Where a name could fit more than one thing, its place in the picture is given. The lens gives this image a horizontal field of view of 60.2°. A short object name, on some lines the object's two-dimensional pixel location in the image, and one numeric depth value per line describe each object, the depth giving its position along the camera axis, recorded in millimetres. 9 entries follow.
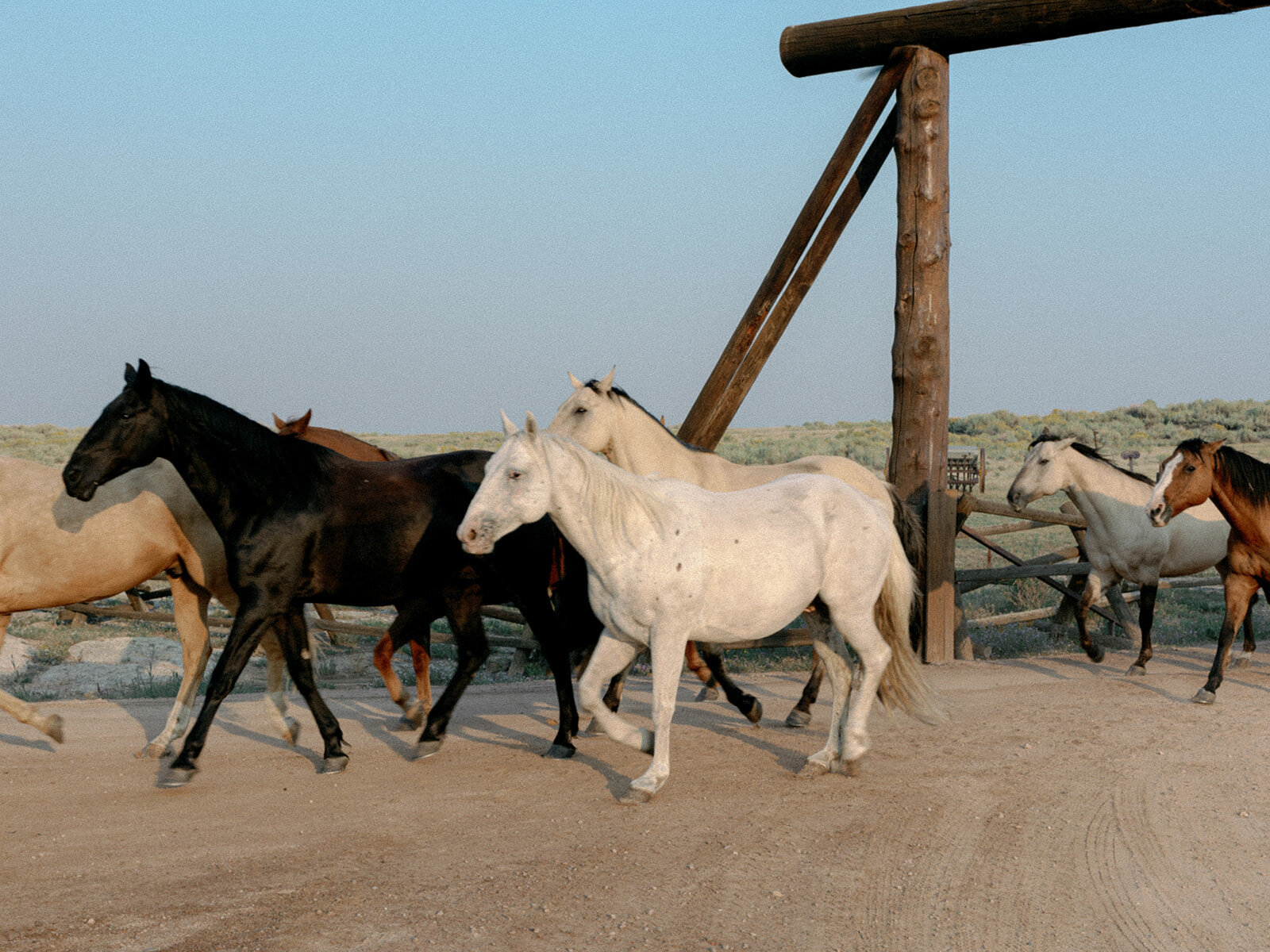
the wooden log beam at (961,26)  8086
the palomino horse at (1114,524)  9430
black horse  5461
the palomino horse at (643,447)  6820
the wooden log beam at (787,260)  8953
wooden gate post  9031
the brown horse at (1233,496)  7895
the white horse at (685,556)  5031
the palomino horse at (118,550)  6074
